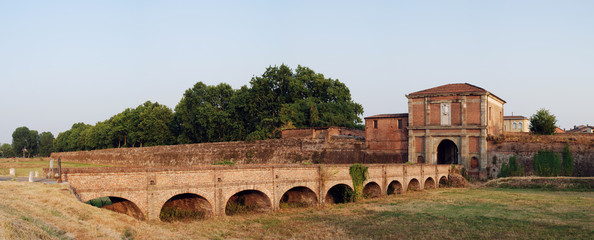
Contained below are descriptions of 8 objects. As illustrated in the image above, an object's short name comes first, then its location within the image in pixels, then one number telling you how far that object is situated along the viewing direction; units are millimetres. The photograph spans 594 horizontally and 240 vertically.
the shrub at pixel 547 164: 41750
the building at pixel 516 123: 70125
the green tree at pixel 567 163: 41344
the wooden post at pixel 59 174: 18516
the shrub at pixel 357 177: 30078
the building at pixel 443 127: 44188
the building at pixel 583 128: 77069
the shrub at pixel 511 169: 43062
